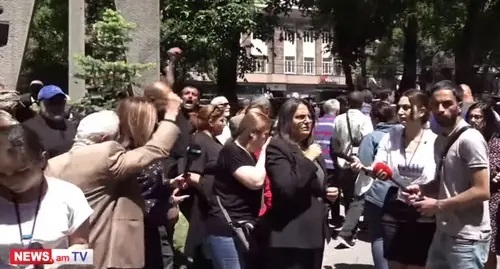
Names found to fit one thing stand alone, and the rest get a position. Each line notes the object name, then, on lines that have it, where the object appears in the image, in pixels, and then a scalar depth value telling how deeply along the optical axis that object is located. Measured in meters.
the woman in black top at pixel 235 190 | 5.62
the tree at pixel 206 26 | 22.47
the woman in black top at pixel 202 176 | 6.34
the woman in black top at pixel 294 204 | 5.24
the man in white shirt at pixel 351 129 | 9.62
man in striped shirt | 10.17
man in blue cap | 6.86
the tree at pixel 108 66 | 8.48
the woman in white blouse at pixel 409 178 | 5.90
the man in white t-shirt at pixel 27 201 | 3.07
